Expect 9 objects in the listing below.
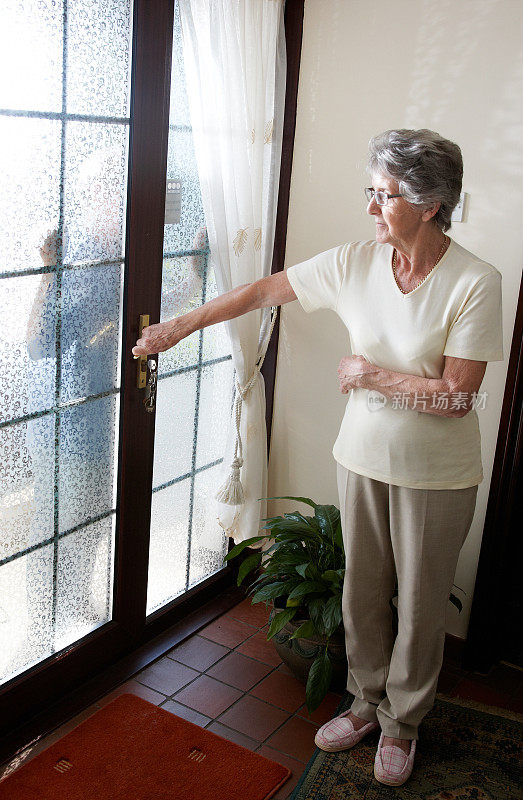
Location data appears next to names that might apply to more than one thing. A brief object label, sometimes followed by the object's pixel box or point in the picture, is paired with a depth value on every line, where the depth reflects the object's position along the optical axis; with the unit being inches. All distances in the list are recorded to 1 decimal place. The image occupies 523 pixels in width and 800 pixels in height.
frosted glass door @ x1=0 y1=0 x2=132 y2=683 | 81.4
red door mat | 88.3
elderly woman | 83.0
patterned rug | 91.9
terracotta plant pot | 106.4
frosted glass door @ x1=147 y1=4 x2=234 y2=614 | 103.7
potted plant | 103.0
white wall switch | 106.0
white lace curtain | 101.3
